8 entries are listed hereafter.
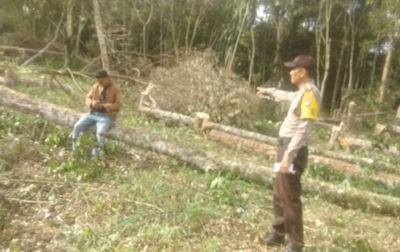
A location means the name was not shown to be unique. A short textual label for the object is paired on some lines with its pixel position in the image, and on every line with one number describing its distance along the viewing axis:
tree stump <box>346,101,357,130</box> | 13.09
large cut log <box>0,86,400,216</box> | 5.60
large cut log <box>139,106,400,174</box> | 8.11
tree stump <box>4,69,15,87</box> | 10.48
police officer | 3.81
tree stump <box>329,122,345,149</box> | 10.06
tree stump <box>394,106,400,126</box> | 12.93
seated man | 6.25
